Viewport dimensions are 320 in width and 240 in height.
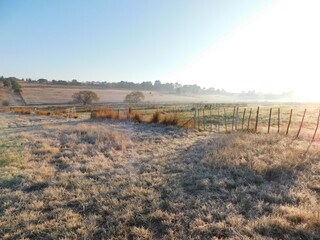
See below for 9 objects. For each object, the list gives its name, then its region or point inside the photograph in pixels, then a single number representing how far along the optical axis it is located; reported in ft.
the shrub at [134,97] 231.50
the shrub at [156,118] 52.94
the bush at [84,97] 195.00
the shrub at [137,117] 56.70
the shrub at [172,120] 50.19
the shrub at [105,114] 64.08
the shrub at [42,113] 93.62
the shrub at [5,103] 171.46
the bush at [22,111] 98.43
